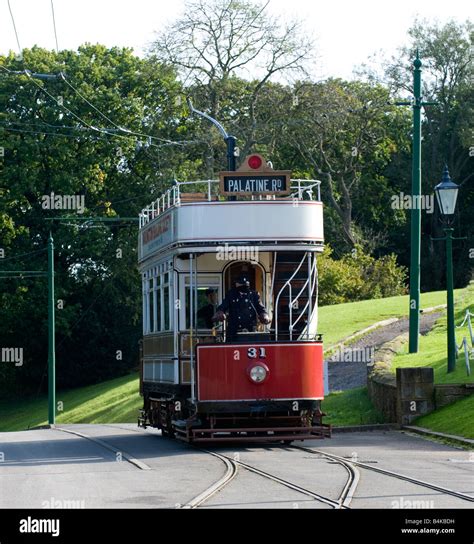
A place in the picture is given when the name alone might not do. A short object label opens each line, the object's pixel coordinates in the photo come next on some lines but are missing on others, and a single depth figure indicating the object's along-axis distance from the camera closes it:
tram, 22.44
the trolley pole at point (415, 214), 32.31
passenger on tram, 24.50
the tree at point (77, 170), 61.28
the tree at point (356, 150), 61.96
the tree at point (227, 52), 54.12
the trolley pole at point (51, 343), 47.94
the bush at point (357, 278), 59.09
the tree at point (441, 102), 71.75
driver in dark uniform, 22.84
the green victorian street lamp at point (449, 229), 26.95
